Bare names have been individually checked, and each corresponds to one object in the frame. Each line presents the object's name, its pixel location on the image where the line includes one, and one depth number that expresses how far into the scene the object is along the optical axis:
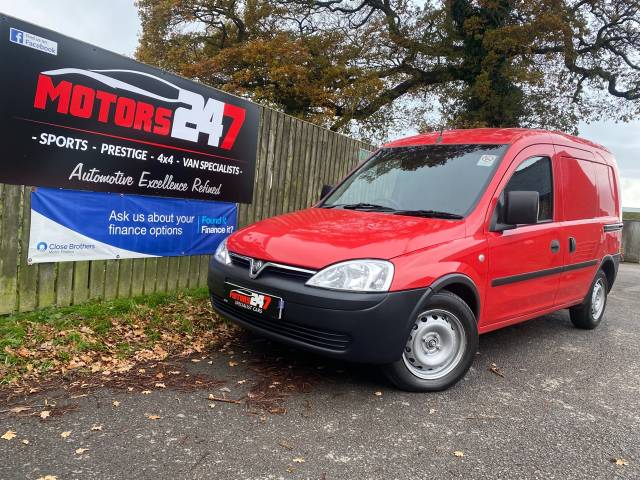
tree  17.50
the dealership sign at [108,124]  4.35
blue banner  4.68
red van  3.39
